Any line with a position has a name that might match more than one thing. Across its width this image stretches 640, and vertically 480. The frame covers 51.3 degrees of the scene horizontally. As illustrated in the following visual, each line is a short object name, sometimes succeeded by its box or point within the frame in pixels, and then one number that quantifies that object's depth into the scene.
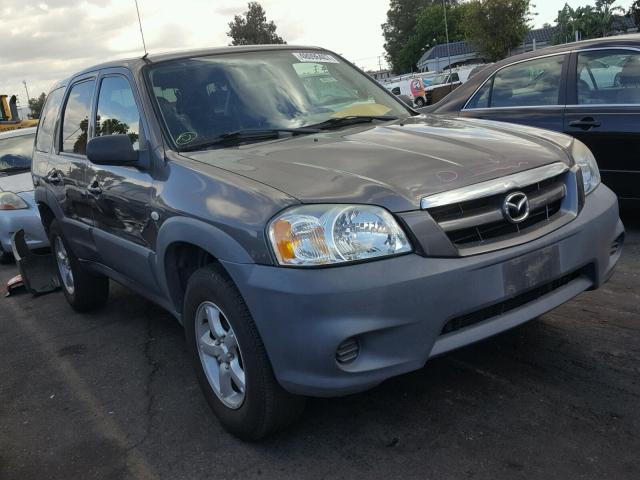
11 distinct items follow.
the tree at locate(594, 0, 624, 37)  49.00
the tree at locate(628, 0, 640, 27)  43.12
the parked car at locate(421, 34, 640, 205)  5.21
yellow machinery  16.00
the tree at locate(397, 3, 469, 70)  83.75
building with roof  65.94
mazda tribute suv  2.45
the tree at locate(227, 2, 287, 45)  61.84
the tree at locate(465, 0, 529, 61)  46.41
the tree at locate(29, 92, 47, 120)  79.75
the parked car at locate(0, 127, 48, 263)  7.38
